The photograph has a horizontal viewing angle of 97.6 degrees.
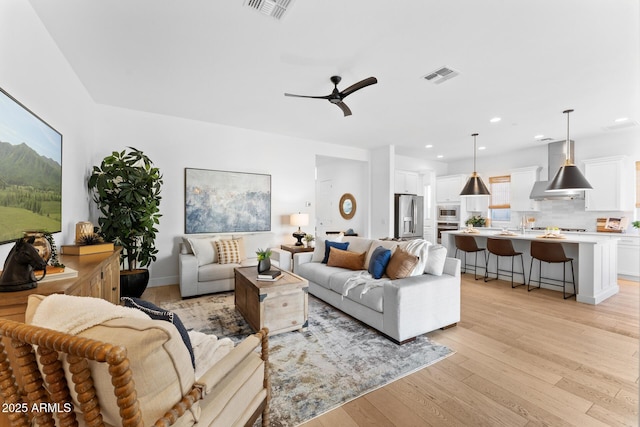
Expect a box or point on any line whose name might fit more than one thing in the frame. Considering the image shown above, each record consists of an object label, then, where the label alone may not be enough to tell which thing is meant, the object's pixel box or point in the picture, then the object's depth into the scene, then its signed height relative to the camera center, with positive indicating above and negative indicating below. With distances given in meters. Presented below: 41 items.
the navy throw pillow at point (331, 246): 4.15 -0.49
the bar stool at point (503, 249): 4.69 -0.61
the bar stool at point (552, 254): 4.07 -0.61
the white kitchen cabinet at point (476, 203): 7.48 +0.28
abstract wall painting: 4.74 +0.21
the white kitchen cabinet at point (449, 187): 7.88 +0.75
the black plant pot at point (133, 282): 3.60 -0.90
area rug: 1.89 -1.24
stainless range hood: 5.89 +0.89
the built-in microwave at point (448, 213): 7.98 +0.01
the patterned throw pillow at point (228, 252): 4.29 -0.60
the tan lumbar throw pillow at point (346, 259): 3.73 -0.62
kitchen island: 3.83 -0.76
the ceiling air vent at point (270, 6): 2.07 +1.57
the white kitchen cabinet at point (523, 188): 6.49 +0.61
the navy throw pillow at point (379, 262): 3.22 -0.57
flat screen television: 1.68 +0.29
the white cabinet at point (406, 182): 7.69 +0.89
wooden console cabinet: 1.21 -0.41
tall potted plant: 3.53 +0.05
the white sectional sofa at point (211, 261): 3.94 -0.75
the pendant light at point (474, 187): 5.59 +0.53
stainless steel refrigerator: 7.17 -0.07
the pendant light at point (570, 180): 4.41 +0.54
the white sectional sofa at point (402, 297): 2.63 -0.87
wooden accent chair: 0.73 -0.49
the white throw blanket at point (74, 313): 0.84 -0.32
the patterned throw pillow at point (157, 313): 1.25 -0.46
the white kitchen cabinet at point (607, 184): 5.33 +0.58
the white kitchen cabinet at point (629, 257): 5.03 -0.79
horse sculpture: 1.33 -0.27
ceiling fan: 2.91 +1.34
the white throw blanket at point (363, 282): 2.97 -0.76
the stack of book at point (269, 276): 2.88 -0.65
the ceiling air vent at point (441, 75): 3.04 +1.56
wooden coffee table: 2.72 -0.92
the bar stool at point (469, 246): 5.18 -0.61
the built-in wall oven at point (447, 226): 8.01 -0.37
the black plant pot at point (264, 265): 2.93 -0.55
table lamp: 5.37 -0.15
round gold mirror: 7.43 +0.20
